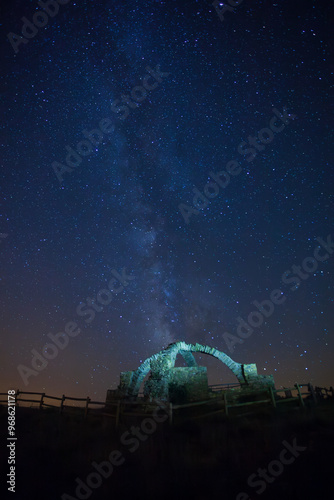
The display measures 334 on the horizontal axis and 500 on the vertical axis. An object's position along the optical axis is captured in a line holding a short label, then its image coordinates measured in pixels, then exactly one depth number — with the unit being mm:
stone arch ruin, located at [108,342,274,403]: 14641
